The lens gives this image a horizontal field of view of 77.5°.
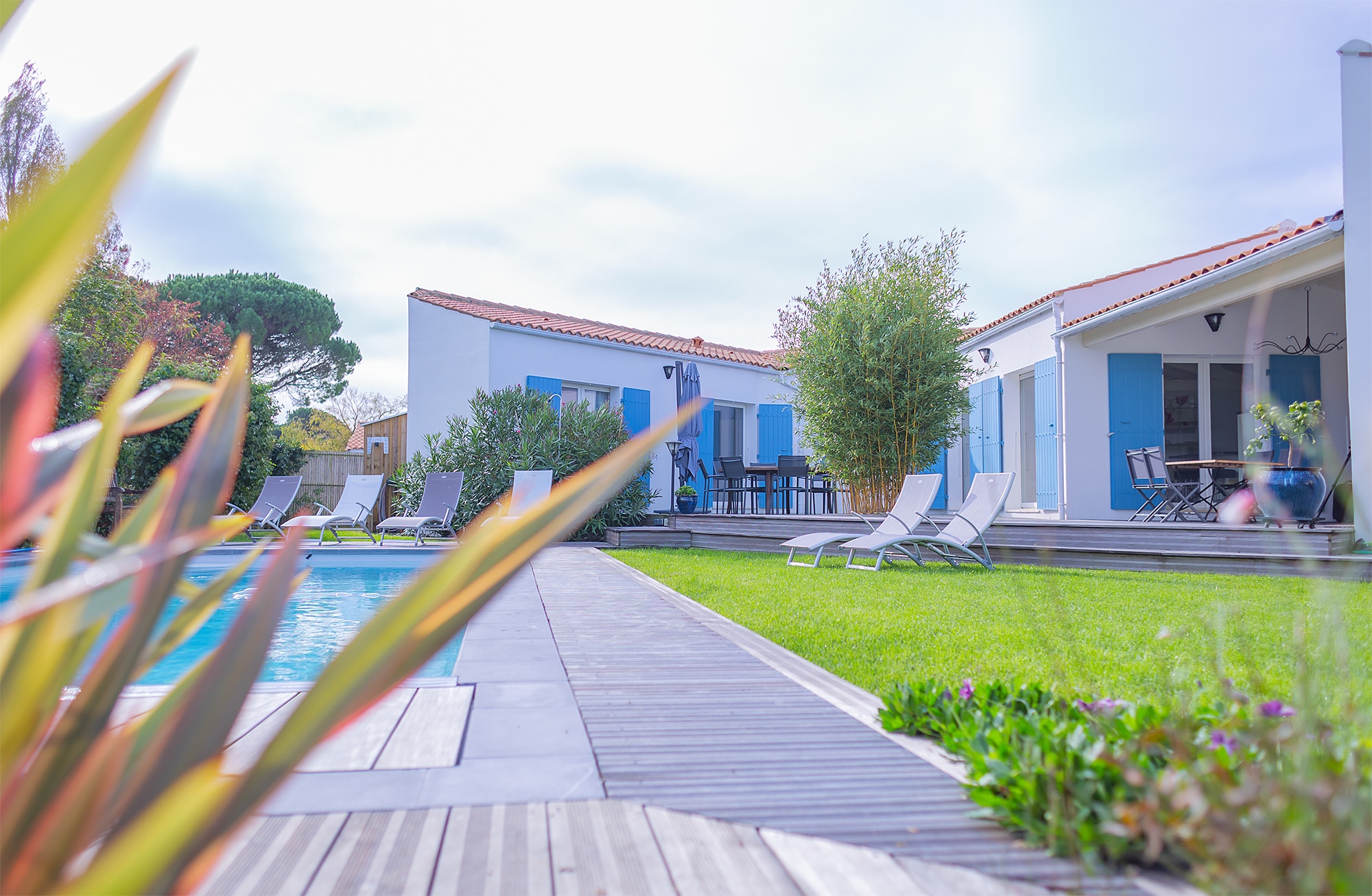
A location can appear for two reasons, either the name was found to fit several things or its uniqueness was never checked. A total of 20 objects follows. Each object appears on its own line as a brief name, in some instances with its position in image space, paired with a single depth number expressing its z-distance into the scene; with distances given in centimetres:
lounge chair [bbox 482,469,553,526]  972
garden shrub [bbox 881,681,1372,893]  98
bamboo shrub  1103
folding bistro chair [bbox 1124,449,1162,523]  917
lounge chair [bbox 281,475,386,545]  1112
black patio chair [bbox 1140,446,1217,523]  861
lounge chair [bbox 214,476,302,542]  1141
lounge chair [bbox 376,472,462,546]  1069
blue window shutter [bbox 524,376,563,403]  1400
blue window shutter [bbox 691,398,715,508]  1572
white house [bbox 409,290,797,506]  1383
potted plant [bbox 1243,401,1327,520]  741
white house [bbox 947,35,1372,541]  1018
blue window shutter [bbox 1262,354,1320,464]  1042
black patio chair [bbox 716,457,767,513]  1263
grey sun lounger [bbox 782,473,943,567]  831
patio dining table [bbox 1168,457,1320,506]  802
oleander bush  1241
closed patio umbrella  1383
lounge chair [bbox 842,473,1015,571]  771
